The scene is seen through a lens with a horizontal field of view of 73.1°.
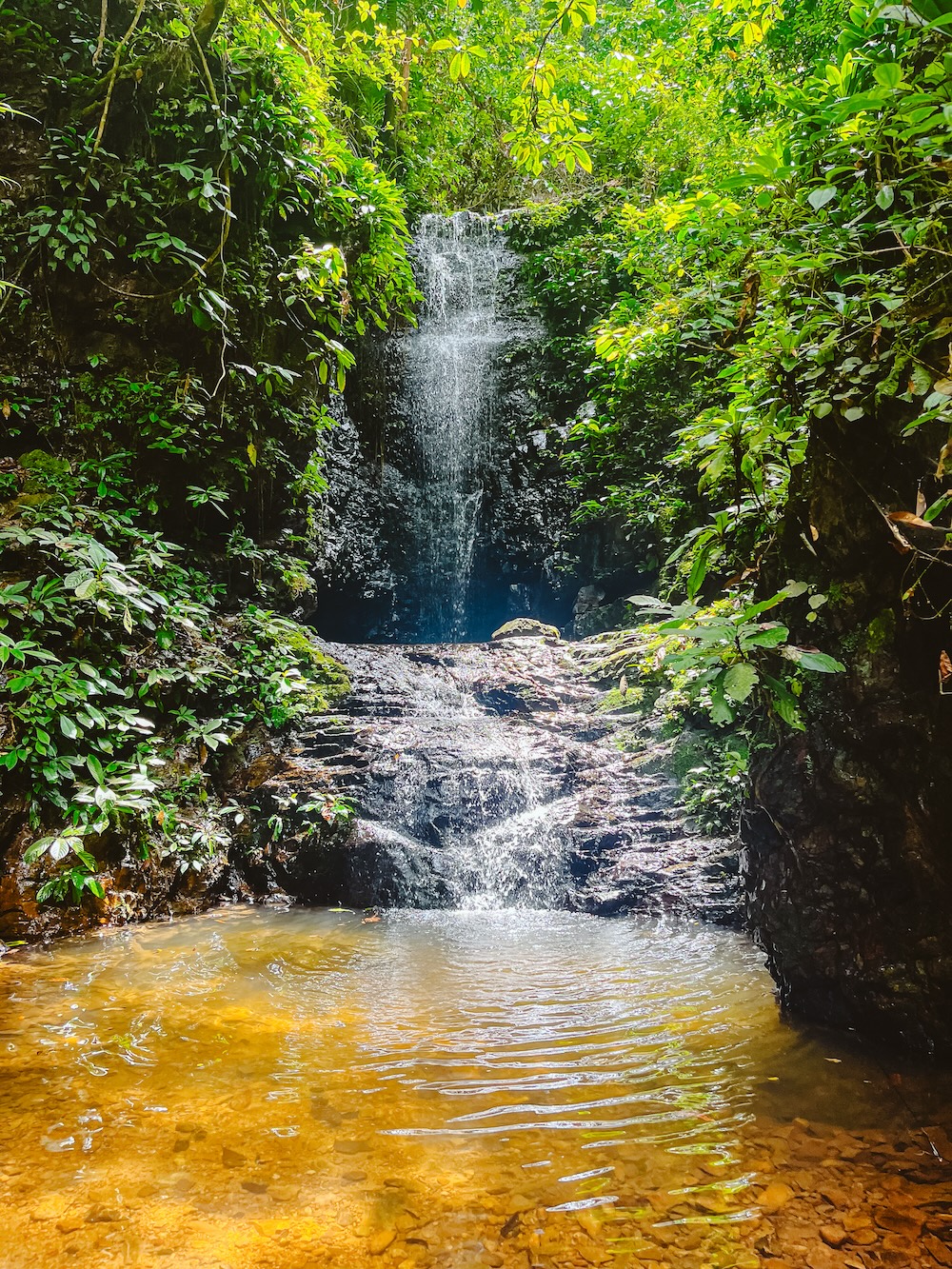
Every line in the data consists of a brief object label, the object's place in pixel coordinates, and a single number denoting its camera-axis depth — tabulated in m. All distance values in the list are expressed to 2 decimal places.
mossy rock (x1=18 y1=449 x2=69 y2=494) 4.82
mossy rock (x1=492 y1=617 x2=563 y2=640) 8.37
